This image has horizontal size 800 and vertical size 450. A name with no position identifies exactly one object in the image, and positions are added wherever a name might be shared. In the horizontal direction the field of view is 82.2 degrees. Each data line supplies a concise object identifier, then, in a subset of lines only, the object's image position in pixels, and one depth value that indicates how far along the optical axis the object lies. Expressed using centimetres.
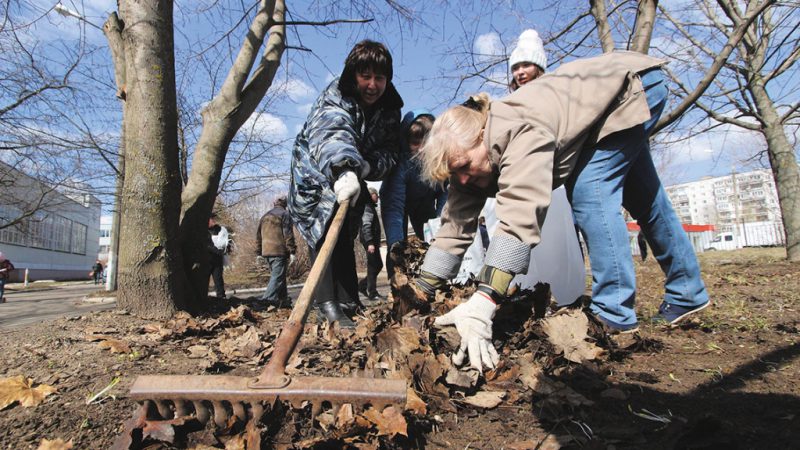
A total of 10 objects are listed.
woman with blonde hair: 177
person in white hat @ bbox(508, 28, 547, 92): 327
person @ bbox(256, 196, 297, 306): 667
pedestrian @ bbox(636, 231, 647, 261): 1446
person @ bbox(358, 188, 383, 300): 640
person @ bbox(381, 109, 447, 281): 335
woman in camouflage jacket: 275
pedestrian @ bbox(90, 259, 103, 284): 2837
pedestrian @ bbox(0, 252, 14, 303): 1196
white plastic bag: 333
